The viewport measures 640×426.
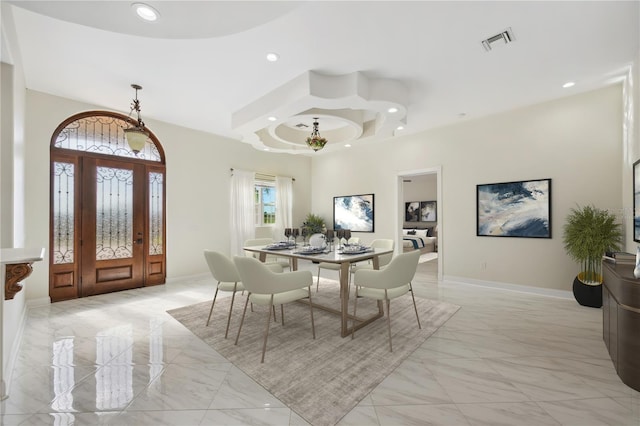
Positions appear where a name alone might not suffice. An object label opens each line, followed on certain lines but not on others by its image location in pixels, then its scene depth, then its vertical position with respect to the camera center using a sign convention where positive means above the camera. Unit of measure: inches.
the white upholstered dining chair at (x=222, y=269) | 116.3 -24.0
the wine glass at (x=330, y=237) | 142.1 -12.7
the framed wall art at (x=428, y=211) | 383.2 +2.3
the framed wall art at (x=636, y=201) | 108.4 +4.4
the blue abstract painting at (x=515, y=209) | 167.8 +2.2
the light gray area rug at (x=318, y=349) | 75.0 -50.7
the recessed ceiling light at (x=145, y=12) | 80.9 +61.9
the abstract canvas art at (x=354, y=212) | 257.8 +0.7
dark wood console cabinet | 75.9 -33.0
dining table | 110.7 -18.9
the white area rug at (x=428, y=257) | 291.4 -50.7
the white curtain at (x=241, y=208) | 239.8 +4.6
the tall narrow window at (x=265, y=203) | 265.1 +10.2
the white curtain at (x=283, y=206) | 275.6 +7.4
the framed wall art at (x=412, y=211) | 397.1 +2.4
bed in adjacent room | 310.2 -32.3
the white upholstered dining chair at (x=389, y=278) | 102.8 -25.7
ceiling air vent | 101.8 +67.4
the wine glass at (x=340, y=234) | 138.4 -10.9
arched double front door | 159.9 +2.4
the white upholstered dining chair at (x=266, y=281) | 95.7 -24.9
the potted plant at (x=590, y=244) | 139.5 -16.5
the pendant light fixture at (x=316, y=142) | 164.8 +43.3
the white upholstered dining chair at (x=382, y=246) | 158.4 -20.8
